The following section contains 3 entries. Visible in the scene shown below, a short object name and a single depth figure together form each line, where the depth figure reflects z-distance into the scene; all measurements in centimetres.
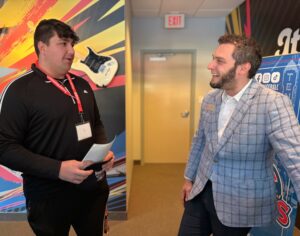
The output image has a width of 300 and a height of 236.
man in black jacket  112
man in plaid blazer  113
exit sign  383
